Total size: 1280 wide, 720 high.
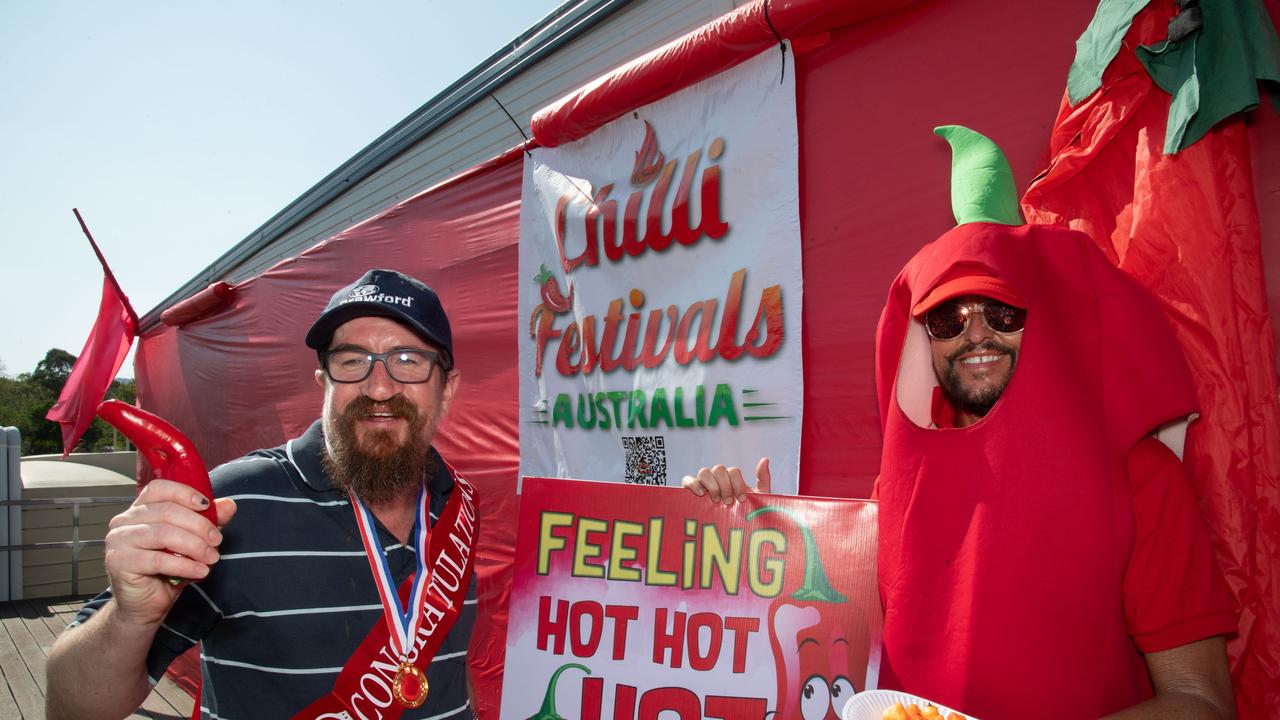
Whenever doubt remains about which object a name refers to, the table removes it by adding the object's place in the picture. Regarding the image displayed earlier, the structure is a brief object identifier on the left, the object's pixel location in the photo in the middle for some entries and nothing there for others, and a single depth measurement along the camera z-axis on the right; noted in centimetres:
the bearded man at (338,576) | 136
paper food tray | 128
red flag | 962
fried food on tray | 123
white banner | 264
